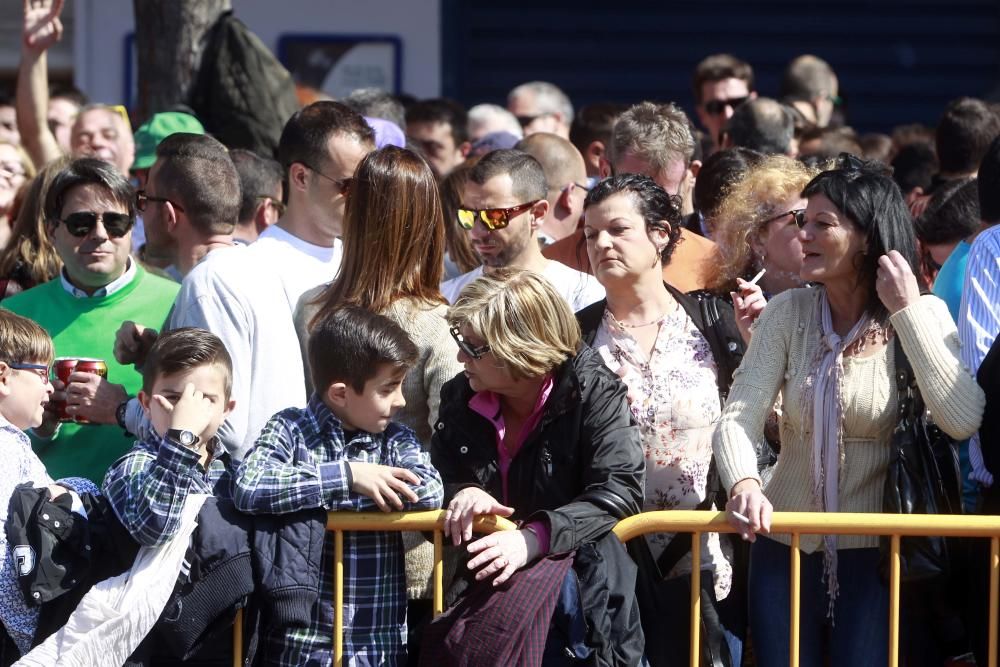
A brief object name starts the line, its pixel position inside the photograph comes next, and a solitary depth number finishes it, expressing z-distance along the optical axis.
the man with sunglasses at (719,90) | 17.41
